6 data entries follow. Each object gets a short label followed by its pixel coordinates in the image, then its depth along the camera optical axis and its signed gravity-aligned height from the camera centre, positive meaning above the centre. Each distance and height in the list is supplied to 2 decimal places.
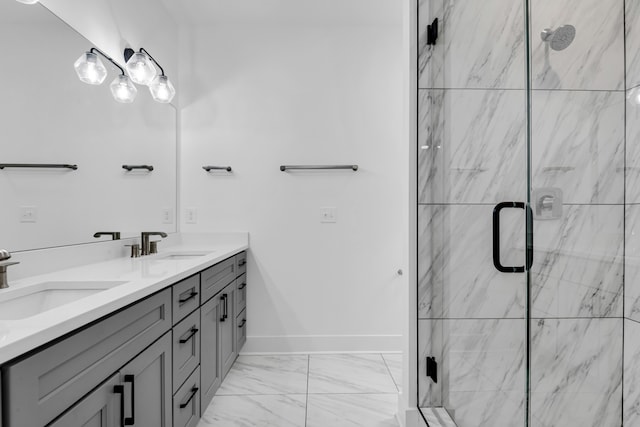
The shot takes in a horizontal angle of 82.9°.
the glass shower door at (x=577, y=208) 0.91 +0.02
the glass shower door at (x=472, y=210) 1.10 +0.02
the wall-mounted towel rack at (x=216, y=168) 2.65 +0.34
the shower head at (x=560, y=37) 0.91 +0.46
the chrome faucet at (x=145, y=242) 2.14 -0.16
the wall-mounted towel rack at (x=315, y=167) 2.65 +0.35
